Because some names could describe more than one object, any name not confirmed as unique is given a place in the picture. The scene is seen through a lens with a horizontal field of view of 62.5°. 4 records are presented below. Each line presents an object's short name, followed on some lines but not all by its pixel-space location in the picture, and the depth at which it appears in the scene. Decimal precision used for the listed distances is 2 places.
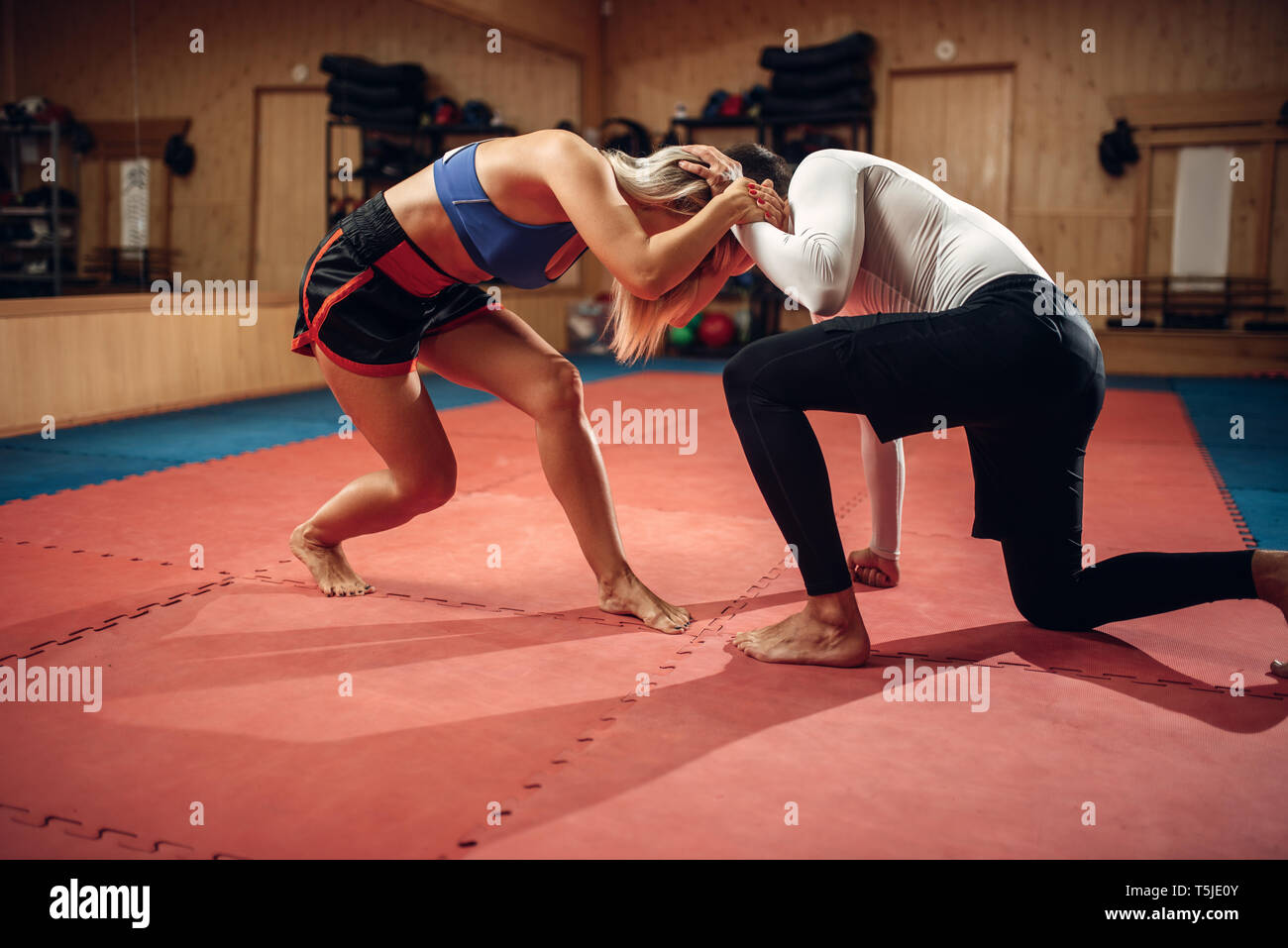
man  2.01
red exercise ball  10.21
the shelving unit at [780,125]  9.55
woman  2.17
